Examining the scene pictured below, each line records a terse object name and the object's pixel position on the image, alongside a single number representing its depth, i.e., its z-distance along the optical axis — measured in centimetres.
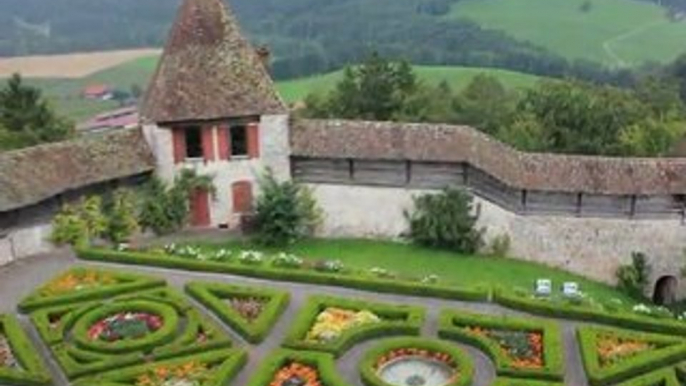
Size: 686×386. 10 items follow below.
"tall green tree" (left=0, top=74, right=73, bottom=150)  6500
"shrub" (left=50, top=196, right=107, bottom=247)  4500
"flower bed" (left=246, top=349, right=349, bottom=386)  3212
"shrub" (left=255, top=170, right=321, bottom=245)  4844
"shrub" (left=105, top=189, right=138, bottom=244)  4678
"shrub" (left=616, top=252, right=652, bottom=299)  4750
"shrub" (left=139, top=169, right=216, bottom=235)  4847
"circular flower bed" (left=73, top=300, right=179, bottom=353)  3431
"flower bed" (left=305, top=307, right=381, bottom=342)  3512
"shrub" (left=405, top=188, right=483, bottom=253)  4806
